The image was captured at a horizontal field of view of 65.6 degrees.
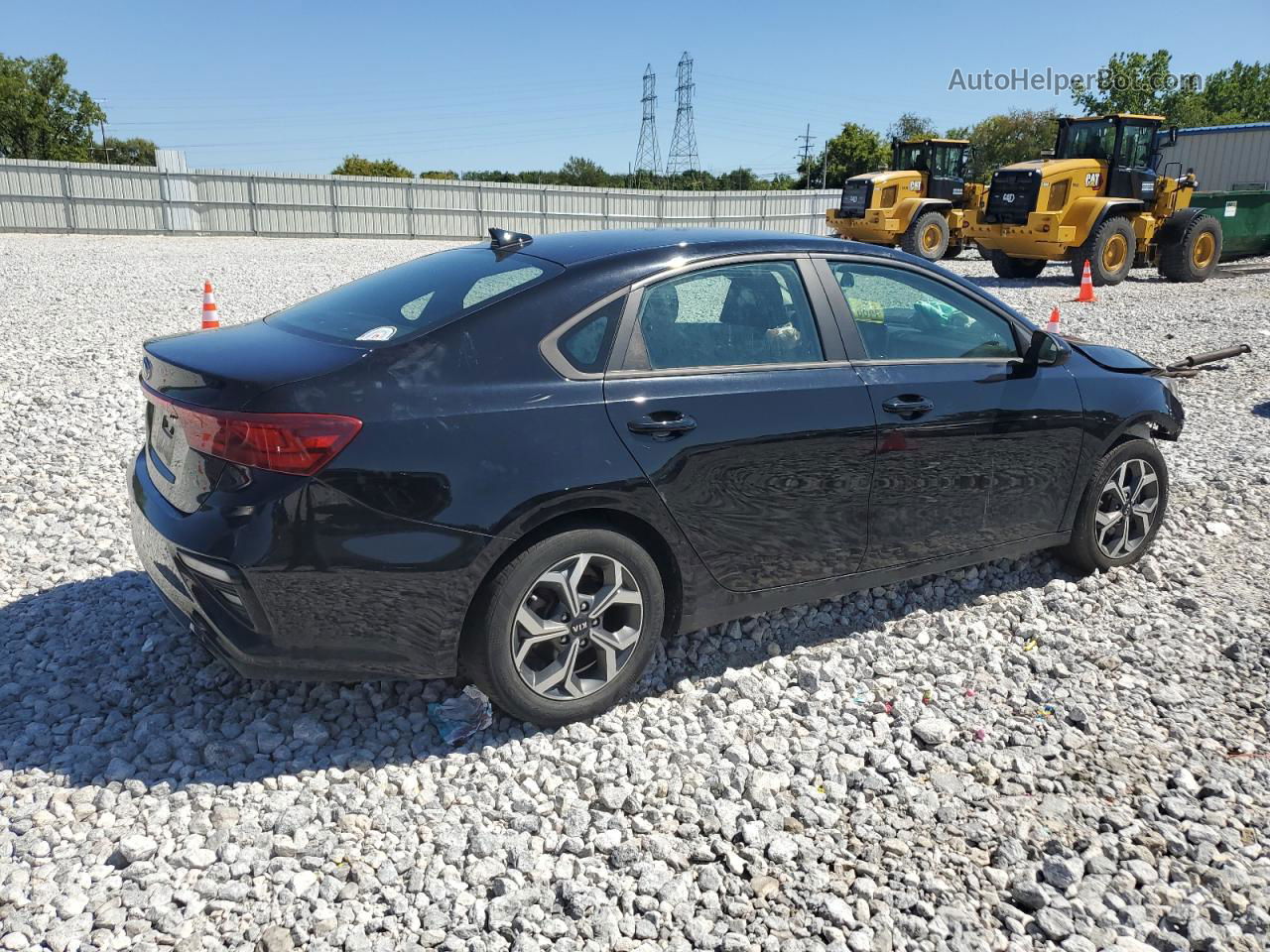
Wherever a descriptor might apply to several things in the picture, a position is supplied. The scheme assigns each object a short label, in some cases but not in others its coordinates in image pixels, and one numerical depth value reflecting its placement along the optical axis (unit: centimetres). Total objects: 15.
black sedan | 293
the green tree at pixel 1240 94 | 8044
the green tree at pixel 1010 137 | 7519
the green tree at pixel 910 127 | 8088
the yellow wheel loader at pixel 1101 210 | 1745
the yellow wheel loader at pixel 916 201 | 2098
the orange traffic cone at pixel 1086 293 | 1577
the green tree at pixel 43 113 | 5869
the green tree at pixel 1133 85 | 6712
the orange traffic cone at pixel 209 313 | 874
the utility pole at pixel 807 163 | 7378
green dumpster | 2045
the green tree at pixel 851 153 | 6712
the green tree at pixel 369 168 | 6156
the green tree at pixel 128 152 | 7812
